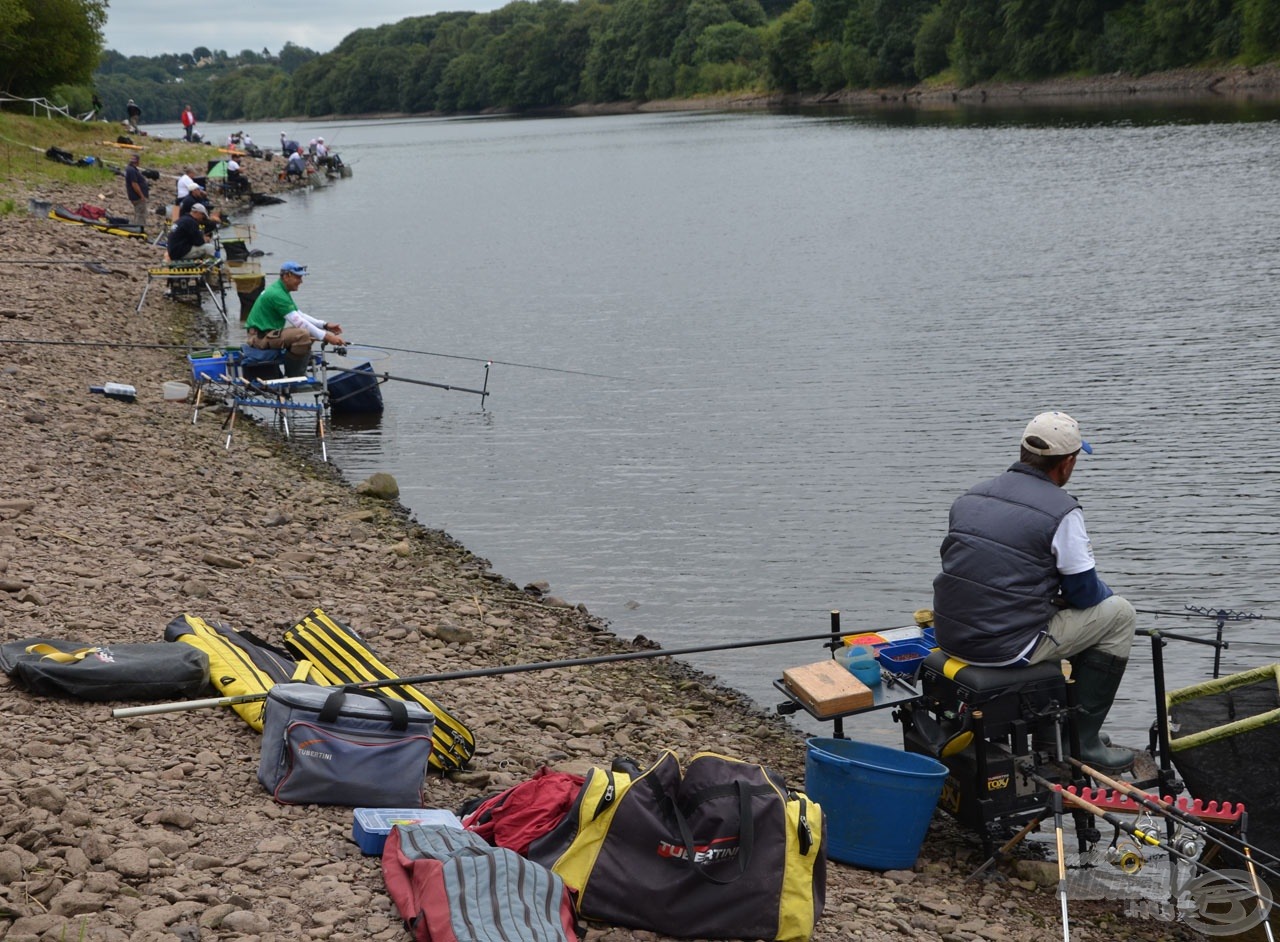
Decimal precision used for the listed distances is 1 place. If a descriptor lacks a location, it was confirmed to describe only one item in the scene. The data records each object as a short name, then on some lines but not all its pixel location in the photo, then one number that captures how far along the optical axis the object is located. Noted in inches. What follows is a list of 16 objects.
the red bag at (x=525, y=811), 215.6
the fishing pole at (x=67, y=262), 872.5
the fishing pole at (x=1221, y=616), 286.8
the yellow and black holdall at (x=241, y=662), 267.0
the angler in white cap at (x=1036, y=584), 241.4
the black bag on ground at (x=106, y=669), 255.8
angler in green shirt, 605.6
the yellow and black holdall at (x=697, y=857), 205.9
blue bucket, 246.2
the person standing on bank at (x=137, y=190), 1169.4
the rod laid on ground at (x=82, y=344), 632.3
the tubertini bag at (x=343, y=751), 231.9
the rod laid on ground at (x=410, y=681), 243.4
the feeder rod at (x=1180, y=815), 221.3
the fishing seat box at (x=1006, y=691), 244.8
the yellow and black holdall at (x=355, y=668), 267.7
